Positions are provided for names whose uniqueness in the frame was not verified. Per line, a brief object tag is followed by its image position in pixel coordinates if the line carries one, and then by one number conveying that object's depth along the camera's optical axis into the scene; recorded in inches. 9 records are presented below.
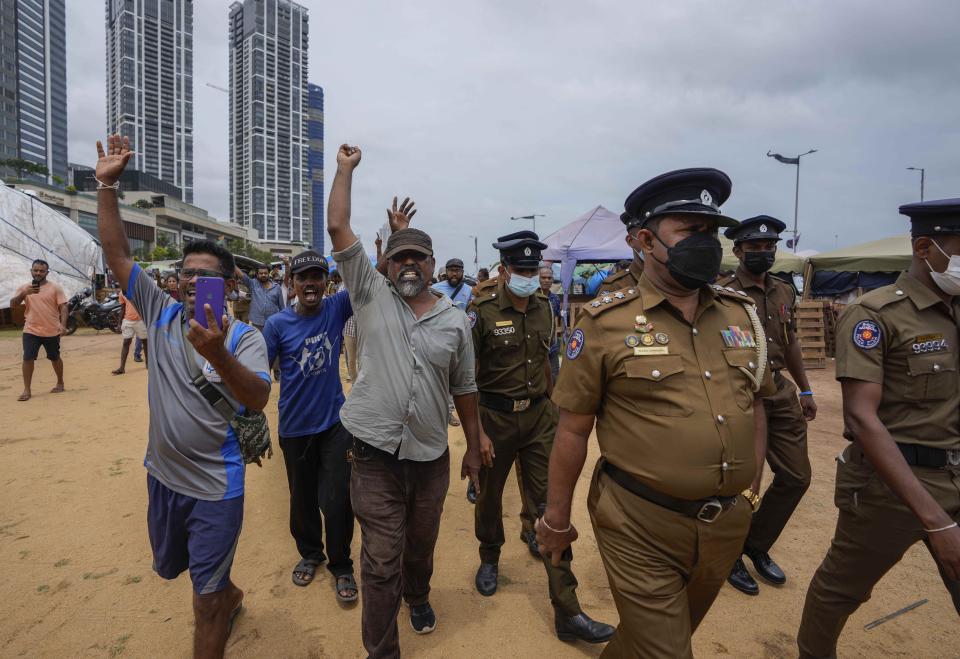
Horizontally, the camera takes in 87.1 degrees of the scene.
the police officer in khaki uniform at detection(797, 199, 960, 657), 79.6
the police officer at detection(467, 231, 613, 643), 125.9
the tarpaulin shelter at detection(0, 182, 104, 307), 692.7
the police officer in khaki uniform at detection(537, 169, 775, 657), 67.3
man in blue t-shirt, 120.6
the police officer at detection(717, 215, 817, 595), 127.9
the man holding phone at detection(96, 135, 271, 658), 82.1
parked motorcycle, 650.2
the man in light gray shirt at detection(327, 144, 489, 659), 91.6
